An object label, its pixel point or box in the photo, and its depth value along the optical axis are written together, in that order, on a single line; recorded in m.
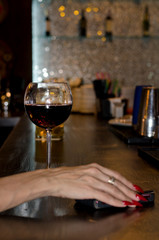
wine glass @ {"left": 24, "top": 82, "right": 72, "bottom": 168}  0.78
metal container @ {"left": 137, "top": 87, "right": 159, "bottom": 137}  1.27
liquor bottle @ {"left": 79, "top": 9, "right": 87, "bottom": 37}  3.82
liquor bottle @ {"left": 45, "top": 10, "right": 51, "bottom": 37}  3.73
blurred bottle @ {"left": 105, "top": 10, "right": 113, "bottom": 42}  3.80
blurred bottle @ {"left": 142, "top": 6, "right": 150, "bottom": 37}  3.88
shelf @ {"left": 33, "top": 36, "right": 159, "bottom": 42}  3.81
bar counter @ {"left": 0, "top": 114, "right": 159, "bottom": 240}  0.47
